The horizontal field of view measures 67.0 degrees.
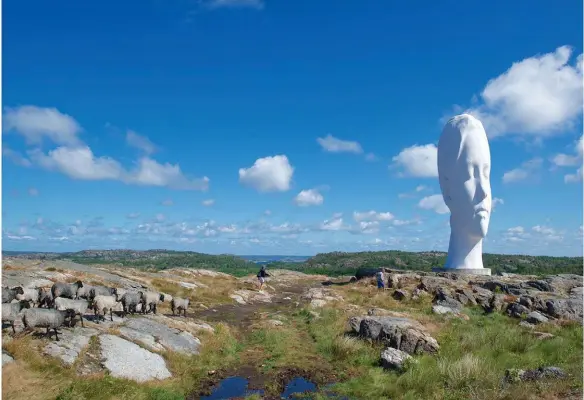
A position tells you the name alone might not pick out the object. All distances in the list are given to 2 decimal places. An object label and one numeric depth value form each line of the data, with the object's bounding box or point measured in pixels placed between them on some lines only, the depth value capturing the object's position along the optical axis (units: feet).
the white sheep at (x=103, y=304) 53.78
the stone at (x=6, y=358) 35.76
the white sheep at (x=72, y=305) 48.96
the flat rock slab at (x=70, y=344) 40.14
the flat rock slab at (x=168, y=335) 52.54
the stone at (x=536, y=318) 76.43
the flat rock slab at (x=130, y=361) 41.68
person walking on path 131.23
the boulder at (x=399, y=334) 56.29
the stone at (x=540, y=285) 112.23
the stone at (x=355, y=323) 66.13
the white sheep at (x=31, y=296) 53.26
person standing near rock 118.01
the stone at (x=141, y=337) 49.06
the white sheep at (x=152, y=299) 65.31
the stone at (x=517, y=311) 82.41
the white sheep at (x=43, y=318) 42.75
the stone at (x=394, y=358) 49.65
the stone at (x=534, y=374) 42.39
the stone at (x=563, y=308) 81.00
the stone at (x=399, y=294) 103.24
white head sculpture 136.15
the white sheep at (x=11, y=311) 42.65
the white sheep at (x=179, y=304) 70.50
